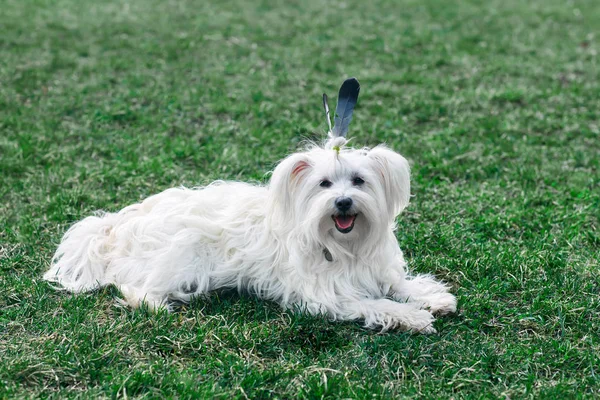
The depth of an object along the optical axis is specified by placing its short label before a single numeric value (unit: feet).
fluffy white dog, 14.27
